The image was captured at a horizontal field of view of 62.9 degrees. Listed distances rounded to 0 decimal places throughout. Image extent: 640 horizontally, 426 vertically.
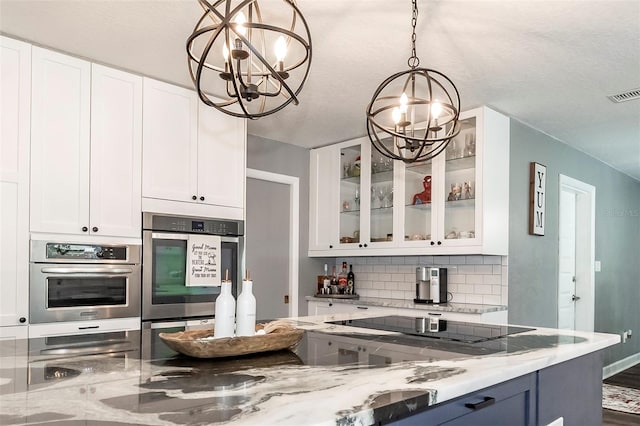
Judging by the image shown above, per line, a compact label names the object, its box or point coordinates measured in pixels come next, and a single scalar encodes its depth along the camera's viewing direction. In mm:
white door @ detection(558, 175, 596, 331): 5469
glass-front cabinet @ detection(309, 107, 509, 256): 3947
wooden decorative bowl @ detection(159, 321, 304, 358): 1423
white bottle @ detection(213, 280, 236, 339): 1570
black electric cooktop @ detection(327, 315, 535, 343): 1967
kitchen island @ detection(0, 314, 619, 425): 984
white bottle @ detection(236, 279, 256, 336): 1591
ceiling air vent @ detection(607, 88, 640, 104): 3504
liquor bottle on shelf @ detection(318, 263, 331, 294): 5180
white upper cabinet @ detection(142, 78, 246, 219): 3357
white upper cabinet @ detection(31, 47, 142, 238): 2896
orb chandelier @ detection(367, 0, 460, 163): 2143
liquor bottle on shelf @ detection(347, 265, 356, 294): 5227
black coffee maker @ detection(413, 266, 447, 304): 4273
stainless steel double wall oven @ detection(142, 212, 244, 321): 3268
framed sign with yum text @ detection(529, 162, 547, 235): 4355
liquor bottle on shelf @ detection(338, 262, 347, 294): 5184
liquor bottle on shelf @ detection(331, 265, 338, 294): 5203
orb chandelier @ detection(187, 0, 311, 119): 1374
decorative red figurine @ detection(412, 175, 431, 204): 4344
